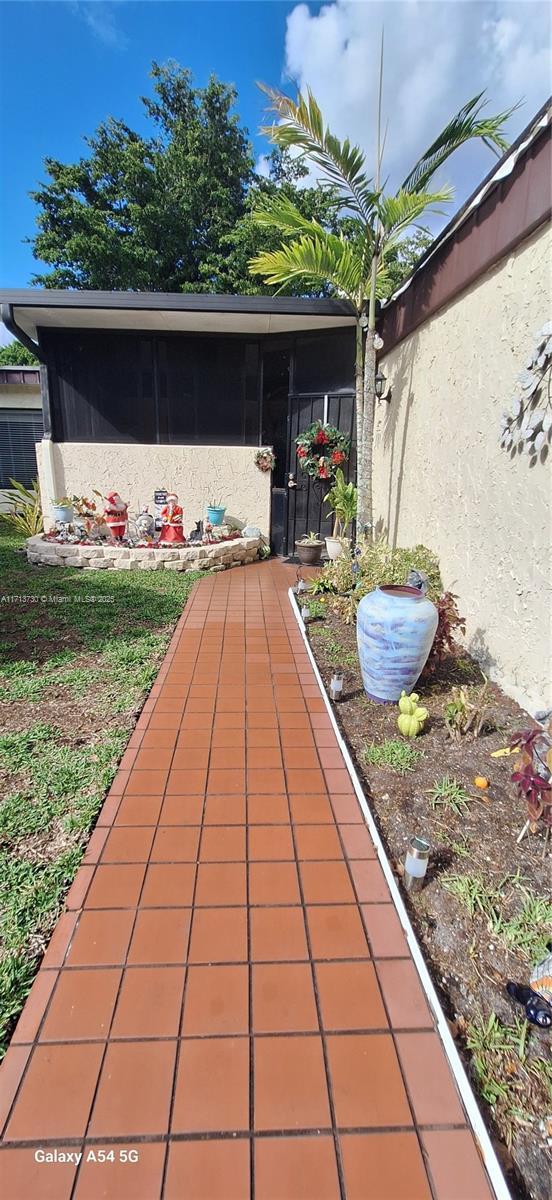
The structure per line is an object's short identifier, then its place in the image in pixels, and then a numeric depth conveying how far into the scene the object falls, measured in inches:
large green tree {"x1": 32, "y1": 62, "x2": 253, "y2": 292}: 554.6
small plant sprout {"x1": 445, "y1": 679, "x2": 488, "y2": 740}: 102.0
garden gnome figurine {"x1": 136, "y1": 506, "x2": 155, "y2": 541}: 274.8
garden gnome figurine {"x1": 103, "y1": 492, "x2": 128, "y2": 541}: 267.6
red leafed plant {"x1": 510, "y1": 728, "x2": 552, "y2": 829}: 71.2
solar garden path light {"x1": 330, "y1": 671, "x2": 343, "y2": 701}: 118.9
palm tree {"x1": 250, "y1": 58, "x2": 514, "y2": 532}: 159.8
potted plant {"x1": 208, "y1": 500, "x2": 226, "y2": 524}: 280.1
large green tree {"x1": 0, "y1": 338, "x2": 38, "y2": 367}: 924.0
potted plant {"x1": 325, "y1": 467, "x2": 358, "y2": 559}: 242.4
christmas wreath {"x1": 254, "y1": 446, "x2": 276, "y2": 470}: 283.0
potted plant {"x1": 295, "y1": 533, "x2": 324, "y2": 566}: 263.7
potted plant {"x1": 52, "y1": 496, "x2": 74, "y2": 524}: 282.2
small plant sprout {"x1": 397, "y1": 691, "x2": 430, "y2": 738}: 101.9
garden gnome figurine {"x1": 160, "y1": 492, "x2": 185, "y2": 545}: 265.7
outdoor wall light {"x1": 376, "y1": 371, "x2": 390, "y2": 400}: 221.6
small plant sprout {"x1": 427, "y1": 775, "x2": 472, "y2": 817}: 83.4
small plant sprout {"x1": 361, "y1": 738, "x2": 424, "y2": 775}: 94.6
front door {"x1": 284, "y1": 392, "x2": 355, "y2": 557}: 261.3
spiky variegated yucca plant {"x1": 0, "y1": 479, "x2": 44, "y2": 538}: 344.2
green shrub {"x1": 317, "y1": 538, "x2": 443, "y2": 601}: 157.9
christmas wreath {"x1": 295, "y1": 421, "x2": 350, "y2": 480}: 249.9
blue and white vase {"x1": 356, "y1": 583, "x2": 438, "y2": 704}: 108.3
